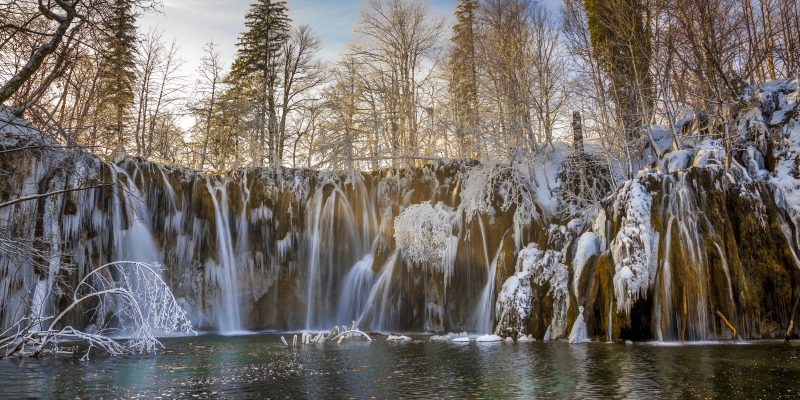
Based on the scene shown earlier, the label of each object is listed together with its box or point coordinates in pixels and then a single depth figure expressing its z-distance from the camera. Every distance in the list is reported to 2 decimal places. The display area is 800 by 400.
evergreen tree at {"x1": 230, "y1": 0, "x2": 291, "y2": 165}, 28.89
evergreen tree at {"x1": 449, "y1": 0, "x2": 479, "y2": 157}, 23.02
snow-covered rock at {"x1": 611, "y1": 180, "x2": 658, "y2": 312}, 13.66
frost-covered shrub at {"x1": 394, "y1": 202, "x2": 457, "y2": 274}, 19.22
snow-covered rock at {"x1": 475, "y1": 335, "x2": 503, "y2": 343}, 15.20
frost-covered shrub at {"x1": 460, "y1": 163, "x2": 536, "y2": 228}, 19.05
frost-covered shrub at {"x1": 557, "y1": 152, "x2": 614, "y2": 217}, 18.94
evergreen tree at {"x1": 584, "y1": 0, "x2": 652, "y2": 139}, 18.86
